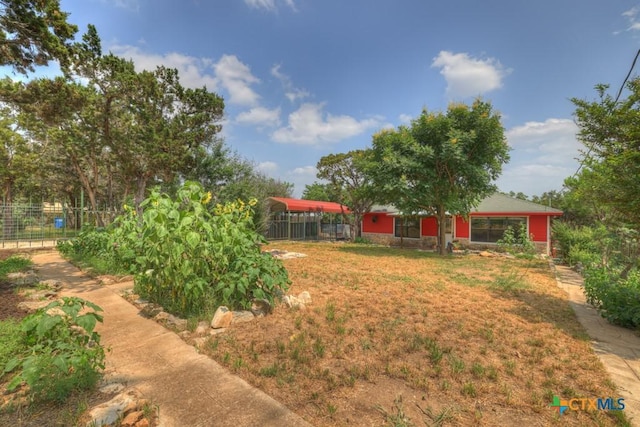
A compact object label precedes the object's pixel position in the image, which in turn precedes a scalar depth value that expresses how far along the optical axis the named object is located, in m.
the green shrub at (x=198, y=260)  3.68
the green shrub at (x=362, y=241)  19.73
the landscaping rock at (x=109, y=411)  1.91
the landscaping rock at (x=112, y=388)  2.32
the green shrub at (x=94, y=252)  6.88
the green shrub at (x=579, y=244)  8.88
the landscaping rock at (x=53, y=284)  5.48
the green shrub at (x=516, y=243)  12.66
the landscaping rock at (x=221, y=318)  3.68
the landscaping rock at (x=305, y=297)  4.91
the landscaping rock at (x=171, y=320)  3.75
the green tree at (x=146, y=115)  10.66
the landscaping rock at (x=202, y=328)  3.56
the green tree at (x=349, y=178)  20.72
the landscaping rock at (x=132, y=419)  1.93
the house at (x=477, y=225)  14.66
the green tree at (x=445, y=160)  11.91
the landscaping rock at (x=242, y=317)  3.92
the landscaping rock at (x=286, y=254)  11.11
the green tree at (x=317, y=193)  37.33
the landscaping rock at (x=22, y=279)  5.64
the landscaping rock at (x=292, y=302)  4.57
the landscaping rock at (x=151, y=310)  4.15
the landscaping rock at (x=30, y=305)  4.14
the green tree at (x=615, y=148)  3.91
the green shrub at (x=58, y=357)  2.09
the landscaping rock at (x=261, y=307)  4.21
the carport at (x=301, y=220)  18.98
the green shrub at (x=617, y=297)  4.28
